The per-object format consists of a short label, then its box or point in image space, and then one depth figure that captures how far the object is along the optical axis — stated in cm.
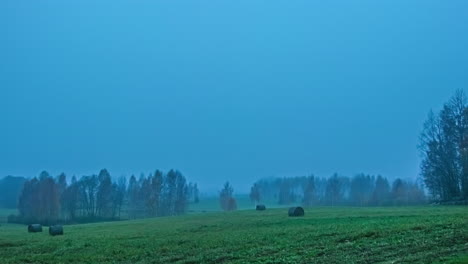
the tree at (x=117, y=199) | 12712
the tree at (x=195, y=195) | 19238
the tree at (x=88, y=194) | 12975
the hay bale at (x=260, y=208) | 7315
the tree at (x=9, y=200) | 18312
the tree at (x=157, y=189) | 12669
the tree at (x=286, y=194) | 17362
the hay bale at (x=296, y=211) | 5076
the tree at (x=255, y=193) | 15458
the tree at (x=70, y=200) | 12475
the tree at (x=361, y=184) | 17362
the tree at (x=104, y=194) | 12400
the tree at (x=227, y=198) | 14038
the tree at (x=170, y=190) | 13700
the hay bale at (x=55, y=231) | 4509
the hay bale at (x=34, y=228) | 5150
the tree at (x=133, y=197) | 13012
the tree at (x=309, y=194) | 15218
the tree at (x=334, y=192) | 15150
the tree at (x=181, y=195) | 13638
